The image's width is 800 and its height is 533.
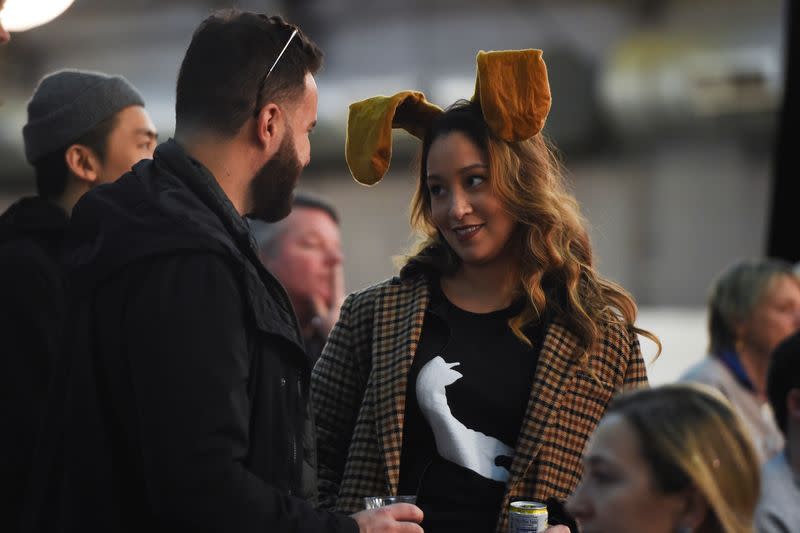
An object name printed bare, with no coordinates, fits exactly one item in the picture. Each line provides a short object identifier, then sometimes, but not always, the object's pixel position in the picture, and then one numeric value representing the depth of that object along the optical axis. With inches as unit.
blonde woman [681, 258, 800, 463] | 343.0
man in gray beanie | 177.2
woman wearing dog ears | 178.4
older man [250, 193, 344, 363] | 304.5
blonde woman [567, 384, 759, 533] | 128.3
